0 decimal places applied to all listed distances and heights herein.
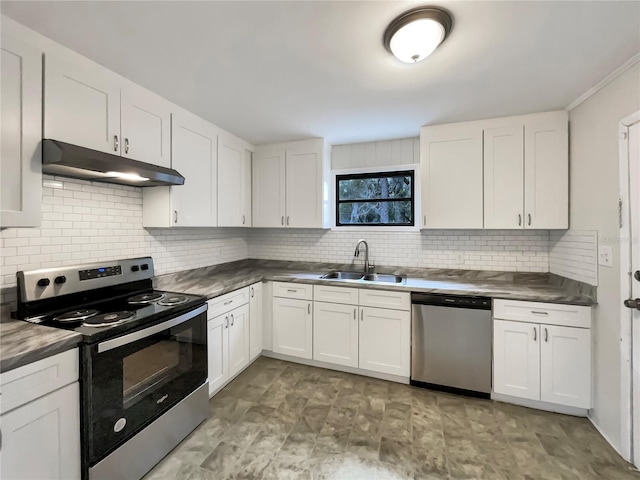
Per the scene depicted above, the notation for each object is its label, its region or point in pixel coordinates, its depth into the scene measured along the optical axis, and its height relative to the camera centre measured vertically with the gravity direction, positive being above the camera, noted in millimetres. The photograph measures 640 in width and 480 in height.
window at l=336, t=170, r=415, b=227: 3227 +498
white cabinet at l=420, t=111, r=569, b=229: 2391 +622
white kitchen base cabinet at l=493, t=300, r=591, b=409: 2064 -878
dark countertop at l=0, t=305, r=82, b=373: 1106 -449
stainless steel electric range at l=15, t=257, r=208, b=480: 1366 -673
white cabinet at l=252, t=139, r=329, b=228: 3186 +661
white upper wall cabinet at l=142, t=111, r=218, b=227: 2305 +509
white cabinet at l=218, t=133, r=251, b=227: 2904 +653
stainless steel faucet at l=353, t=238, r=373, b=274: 3181 -175
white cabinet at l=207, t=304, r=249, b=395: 2283 -944
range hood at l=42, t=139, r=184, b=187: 1443 +445
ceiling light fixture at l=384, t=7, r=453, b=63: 1275 +1014
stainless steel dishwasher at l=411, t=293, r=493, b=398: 2312 -893
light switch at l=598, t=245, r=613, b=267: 1847 -108
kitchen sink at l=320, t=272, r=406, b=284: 2997 -415
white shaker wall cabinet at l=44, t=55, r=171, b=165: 1521 +821
